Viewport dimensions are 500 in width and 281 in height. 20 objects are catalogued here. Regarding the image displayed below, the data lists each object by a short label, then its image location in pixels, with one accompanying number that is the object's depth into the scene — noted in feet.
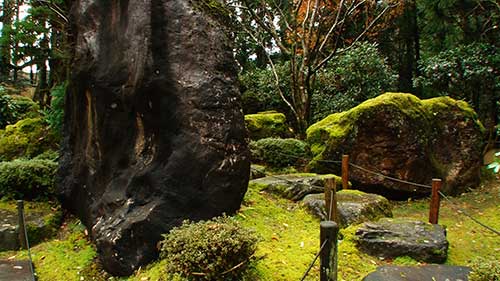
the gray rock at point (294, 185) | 27.40
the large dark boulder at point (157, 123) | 17.57
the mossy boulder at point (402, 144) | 31.71
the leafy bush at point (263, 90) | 57.16
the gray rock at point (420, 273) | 15.74
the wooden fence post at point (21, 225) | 19.99
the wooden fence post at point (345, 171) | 28.58
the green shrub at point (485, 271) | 12.84
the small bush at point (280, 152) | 35.65
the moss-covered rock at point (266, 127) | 43.19
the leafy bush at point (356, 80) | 51.13
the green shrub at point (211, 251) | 14.06
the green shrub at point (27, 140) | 32.42
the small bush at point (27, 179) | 24.36
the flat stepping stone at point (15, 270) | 17.81
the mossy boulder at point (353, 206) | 22.44
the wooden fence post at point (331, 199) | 19.57
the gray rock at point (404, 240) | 18.69
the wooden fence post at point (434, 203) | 21.80
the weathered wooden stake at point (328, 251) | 11.93
